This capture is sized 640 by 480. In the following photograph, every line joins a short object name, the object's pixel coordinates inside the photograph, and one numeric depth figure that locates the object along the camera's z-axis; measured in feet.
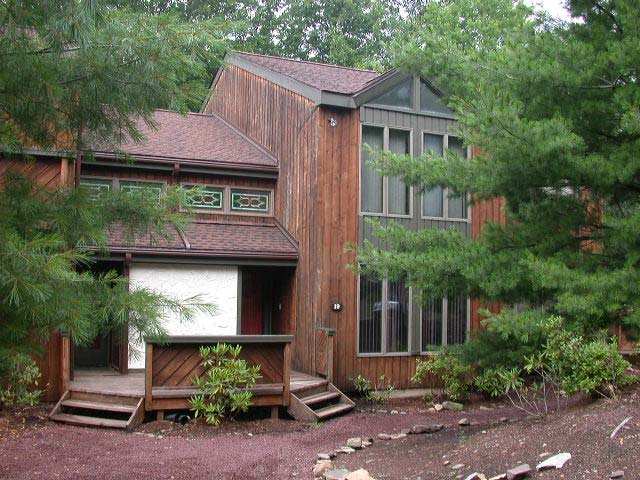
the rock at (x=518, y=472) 19.94
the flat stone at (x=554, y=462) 19.90
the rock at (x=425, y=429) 31.83
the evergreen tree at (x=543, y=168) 24.71
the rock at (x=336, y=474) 24.18
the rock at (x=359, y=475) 23.32
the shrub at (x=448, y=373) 39.42
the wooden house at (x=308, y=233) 40.42
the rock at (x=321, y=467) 25.43
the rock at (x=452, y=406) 38.43
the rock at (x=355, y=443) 29.30
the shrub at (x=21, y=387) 31.78
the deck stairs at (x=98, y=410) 32.04
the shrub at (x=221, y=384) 32.53
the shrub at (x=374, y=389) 39.81
